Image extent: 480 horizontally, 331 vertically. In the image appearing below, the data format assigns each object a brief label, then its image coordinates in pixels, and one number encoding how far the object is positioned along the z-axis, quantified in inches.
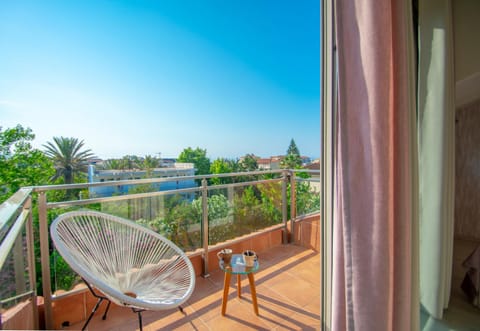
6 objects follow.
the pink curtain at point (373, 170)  31.6
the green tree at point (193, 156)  375.6
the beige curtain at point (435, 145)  54.7
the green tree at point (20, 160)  165.0
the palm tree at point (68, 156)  302.4
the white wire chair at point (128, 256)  55.4
